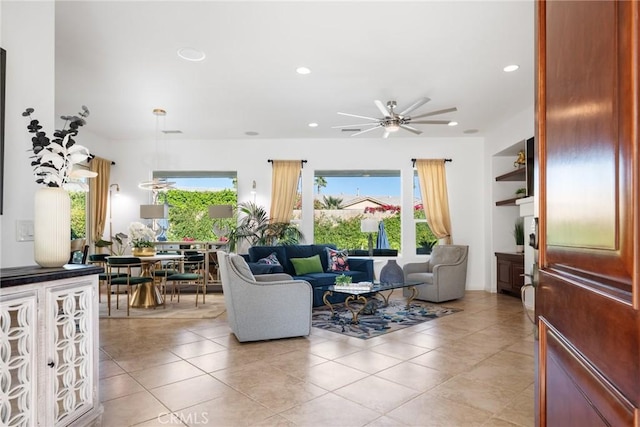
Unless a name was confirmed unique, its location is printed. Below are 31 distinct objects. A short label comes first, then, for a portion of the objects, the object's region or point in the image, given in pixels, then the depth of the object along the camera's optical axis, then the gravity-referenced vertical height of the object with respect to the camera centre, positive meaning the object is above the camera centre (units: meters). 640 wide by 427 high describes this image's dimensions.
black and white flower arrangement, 2.08 +0.36
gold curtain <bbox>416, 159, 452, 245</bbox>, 7.57 +0.48
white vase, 2.04 -0.05
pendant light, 5.92 +0.59
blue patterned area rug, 4.43 -1.32
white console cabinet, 1.68 -0.63
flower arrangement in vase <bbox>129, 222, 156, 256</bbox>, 5.74 -0.33
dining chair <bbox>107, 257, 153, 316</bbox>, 5.19 -0.66
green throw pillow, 6.17 -0.77
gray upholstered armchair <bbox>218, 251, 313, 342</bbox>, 3.87 -0.90
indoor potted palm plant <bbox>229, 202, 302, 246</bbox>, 7.36 -0.23
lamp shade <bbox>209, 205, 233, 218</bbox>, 7.17 +0.14
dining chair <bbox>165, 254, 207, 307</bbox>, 5.82 -0.91
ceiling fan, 4.93 +1.32
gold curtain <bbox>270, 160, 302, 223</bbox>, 7.68 +0.63
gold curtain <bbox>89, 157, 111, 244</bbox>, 7.17 +0.42
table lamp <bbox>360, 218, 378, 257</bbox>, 6.84 -0.14
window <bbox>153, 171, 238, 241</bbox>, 7.92 +0.41
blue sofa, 5.66 -0.76
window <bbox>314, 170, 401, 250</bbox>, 7.93 +0.31
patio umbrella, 7.89 -0.43
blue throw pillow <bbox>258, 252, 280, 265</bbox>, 5.90 -0.66
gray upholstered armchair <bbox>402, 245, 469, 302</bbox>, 6.09 -0.93
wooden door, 0.68 +0.02
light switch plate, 2.29 -0.08
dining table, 5.76 -1.18
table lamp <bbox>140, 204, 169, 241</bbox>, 6.71 +0.12
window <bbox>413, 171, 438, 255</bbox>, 7.82 -0.18
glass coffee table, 4.74 -0.93
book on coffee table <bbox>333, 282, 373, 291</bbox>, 4.86 -0.91
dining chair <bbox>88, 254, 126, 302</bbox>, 5.68 -0.63
